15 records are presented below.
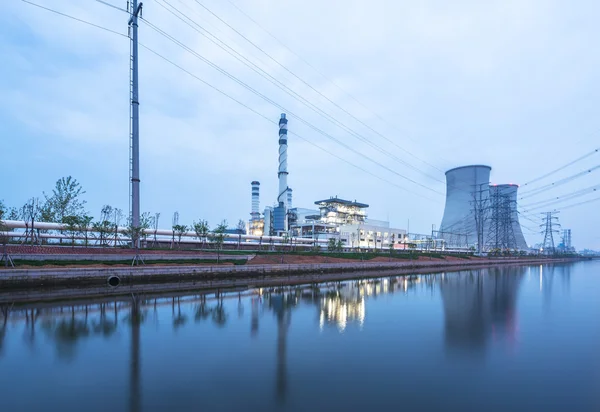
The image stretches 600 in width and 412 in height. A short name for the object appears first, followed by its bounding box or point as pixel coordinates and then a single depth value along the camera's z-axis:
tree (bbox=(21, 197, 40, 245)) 26.47
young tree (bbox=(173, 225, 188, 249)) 32.38
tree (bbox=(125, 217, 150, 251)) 24.32
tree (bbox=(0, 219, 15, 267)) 16.95
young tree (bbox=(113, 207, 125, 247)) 36.17
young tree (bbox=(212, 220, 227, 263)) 30.25
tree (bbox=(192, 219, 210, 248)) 32.59
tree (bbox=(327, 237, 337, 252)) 44.26
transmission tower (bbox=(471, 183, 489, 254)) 70.44
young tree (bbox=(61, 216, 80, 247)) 23.95
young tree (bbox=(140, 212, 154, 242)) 27.36
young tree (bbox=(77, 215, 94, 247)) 24.58
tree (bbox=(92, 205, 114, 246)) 25.44
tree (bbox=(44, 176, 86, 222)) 28.31
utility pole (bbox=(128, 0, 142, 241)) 25.70
